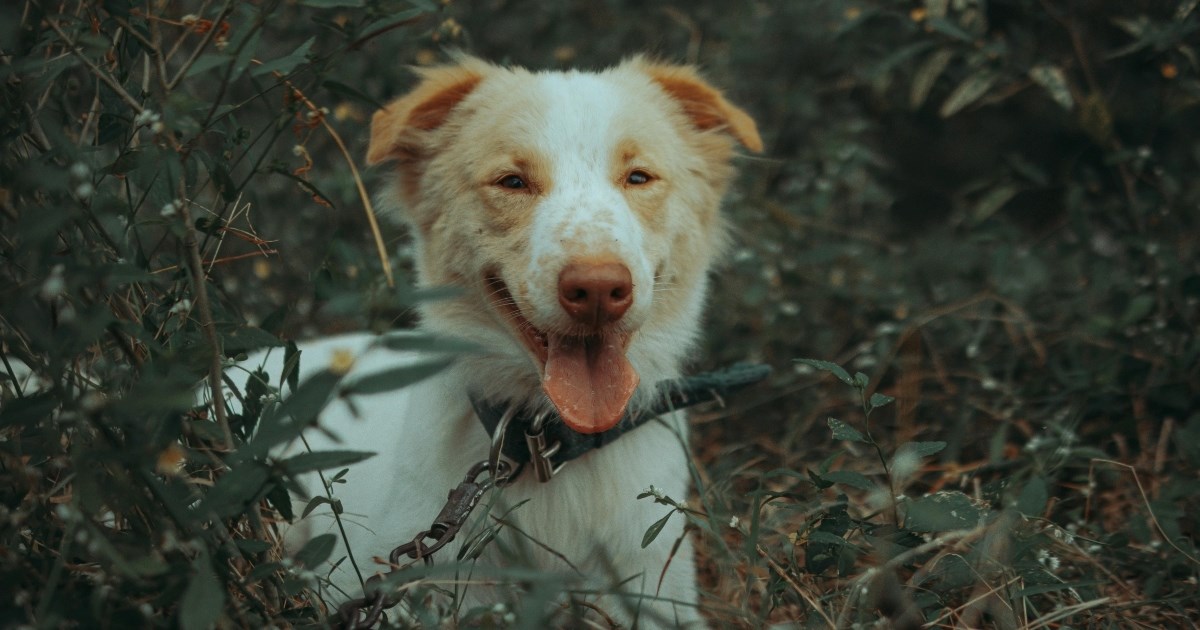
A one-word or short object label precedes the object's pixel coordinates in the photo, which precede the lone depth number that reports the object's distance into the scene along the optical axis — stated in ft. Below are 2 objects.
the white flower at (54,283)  2.97
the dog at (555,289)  3.58
